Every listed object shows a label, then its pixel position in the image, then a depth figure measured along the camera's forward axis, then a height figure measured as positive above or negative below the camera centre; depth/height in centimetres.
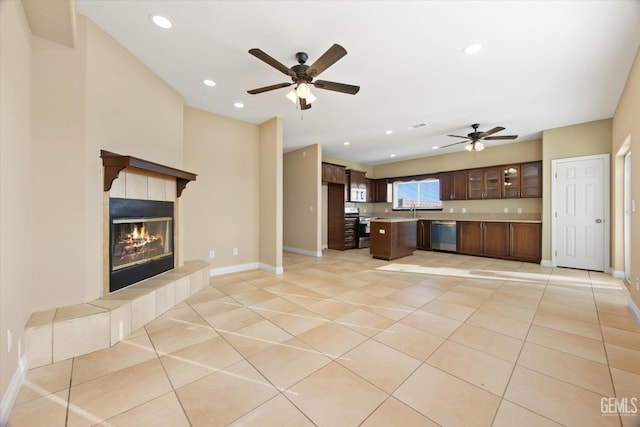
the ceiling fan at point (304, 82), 247 +144
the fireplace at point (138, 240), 252 -31
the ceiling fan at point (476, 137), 494 +151
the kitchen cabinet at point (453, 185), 690 +79
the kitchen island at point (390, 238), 578 -60
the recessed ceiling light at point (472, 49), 258 +174
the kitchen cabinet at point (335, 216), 738 -10
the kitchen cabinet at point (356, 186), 769 +87
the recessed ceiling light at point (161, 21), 224 +176
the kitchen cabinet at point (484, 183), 633 +78
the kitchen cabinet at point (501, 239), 549 -63
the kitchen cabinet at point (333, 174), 690 +112
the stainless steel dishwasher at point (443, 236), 674 -63
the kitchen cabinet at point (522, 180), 577 +78
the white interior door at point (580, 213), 461 +0
